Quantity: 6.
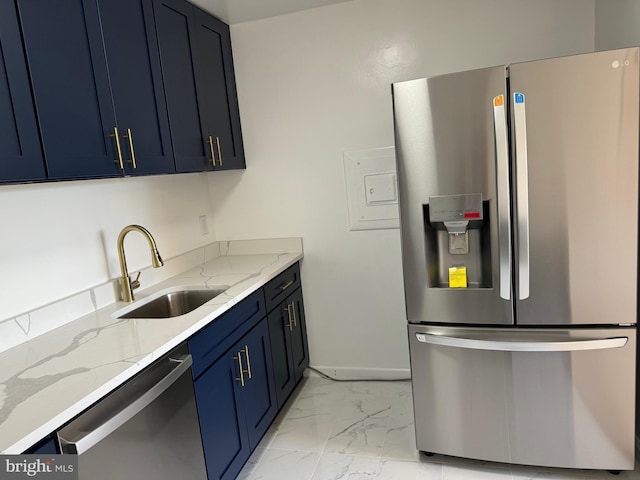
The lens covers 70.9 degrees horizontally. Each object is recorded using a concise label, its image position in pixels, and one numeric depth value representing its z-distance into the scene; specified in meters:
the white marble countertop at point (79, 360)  1.07
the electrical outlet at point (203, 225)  2.82
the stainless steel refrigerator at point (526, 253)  1.62
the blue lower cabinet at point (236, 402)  1.73
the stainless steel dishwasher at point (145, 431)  1.17
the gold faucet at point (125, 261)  1.92
